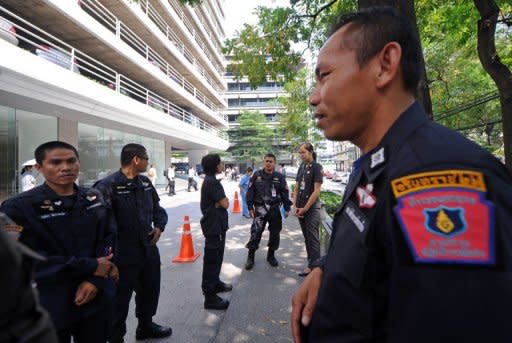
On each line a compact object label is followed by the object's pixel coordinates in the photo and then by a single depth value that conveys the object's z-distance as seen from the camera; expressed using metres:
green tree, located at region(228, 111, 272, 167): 45.31
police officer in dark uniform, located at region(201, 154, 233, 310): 3.43
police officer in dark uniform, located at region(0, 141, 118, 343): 1.77
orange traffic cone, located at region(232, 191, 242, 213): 10.75
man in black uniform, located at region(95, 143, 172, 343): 2.58
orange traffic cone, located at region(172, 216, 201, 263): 5.17
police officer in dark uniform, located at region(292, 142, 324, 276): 4.45
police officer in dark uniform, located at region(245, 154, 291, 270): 4.85
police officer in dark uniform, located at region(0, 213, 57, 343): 0.52
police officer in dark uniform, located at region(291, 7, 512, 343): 0.58
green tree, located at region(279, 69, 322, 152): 15.06
